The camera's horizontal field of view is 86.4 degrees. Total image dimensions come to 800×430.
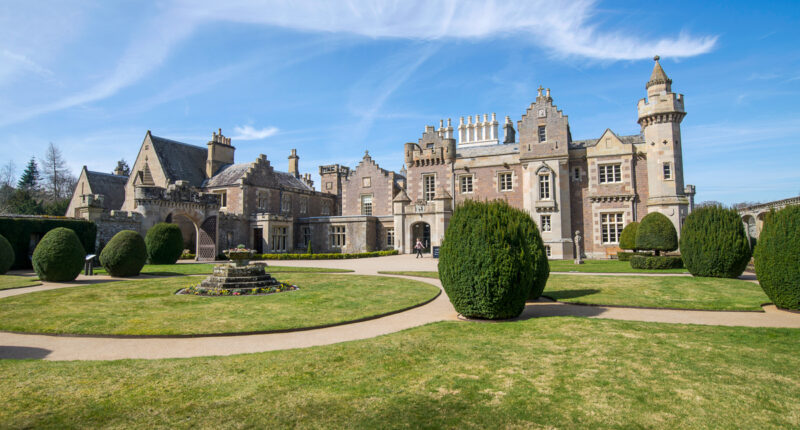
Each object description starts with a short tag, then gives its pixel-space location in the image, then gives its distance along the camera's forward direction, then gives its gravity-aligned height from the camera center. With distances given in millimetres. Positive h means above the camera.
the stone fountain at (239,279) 14297 -1332
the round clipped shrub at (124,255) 19156 -538
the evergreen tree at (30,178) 57125 +8982
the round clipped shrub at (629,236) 27703 -74
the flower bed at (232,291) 13997 -1670
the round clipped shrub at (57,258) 17062 -556
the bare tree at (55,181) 53625 +8095
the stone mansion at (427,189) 30109 +4235
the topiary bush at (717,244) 16188 -403
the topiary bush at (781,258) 10375 -648
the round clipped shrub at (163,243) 25734 -55
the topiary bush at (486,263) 9469 -587
